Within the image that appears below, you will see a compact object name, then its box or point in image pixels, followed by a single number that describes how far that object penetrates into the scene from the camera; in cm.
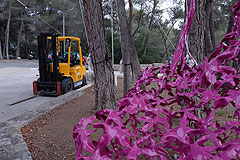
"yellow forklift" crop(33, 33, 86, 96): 690
